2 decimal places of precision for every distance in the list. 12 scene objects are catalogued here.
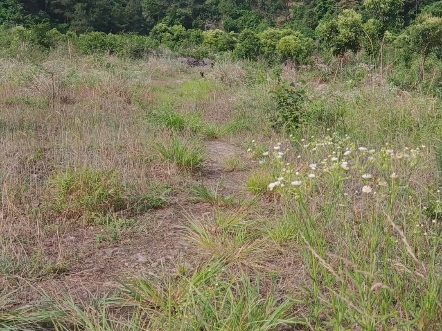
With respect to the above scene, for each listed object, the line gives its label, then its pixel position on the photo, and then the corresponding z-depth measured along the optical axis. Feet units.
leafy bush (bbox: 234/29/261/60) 57.78
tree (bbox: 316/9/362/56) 46.57
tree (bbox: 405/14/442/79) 31.07
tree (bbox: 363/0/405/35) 45.24
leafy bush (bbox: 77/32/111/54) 57.59
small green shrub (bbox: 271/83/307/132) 19.24
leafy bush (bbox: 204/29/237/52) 81.04
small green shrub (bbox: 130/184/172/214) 11.87
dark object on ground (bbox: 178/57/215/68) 58.69
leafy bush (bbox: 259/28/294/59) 61.82
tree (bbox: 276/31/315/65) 55.42
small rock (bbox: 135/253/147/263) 9.33
